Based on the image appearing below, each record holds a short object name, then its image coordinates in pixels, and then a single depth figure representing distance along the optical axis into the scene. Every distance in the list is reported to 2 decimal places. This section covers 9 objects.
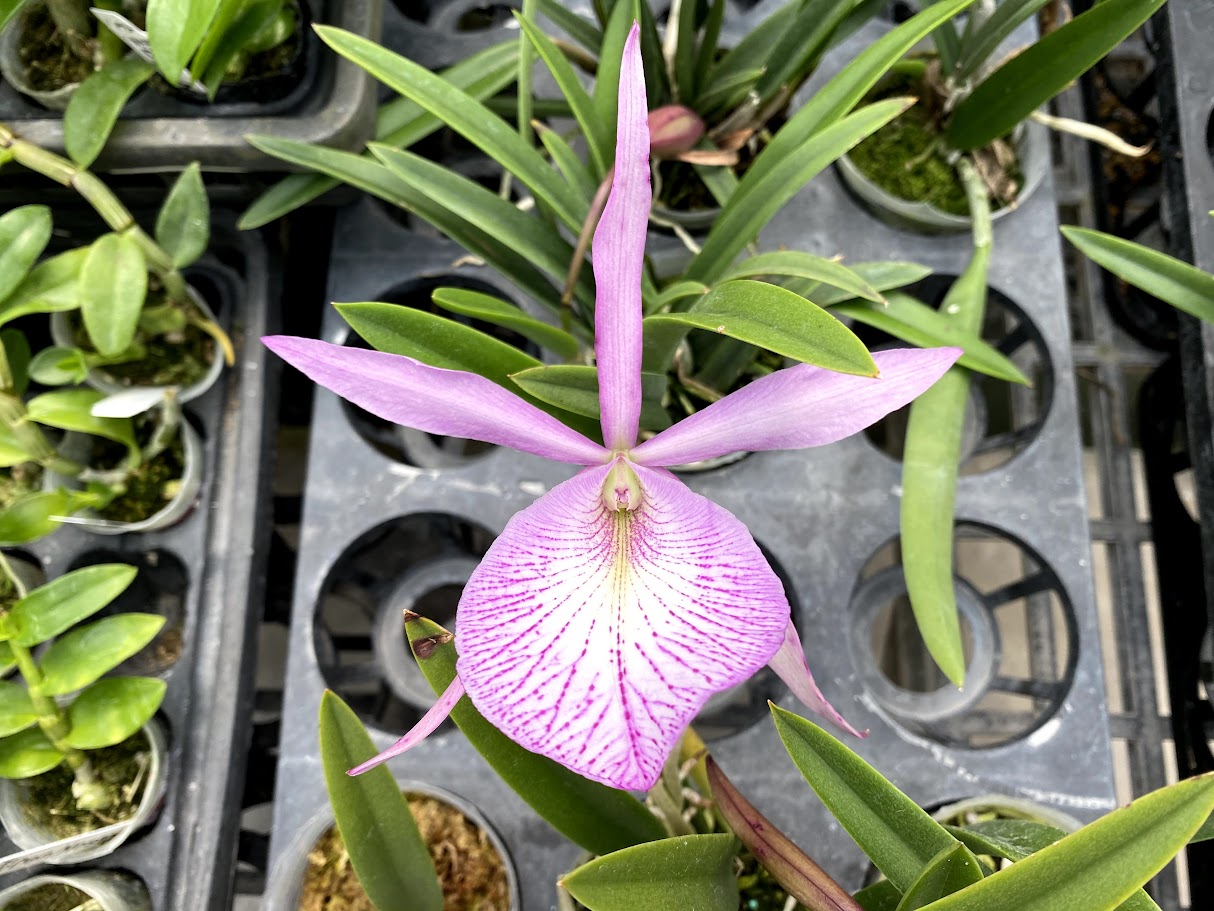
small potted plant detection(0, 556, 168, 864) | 0.20
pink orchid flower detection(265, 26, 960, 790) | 0.14
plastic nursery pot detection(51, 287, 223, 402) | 0.25
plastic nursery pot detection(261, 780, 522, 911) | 0.21
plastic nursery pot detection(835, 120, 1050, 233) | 0.26
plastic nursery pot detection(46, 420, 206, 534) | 0.24
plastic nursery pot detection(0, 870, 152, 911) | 0.21
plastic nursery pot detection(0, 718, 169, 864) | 0.21
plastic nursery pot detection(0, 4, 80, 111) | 0.23
